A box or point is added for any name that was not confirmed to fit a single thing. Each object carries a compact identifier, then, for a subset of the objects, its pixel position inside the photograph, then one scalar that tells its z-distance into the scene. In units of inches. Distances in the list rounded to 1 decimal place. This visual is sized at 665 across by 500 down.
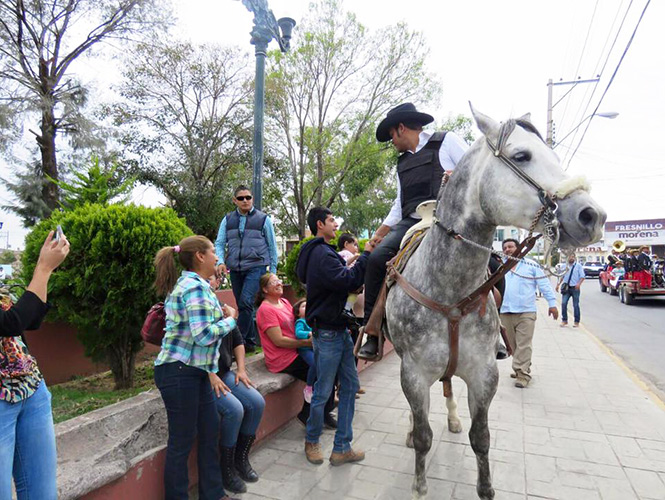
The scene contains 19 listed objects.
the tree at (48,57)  499.8
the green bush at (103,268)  162.7
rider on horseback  129.2
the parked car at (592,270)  1594.5
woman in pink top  173.2
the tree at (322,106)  636.1
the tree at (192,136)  579.5
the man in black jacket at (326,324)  139.9
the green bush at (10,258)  412.8
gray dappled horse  81.2
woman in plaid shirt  108.3
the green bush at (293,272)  321.1
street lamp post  224.4
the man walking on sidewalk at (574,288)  447.2
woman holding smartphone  72.0
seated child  168.2
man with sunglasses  218.1
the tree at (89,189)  216.7
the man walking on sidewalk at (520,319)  244.8
